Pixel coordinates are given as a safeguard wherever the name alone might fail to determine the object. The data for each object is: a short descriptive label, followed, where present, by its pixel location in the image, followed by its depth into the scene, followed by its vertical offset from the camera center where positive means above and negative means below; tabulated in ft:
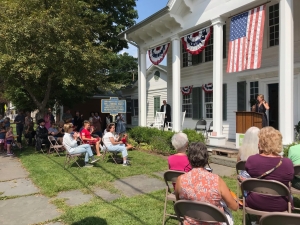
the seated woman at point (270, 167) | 9.82 -2.09
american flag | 25.40 +7.25
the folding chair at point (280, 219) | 6.56 -2.75
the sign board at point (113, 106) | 35.22 +0.94
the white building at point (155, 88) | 54.19 +5.25
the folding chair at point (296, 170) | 11.98 -2.67
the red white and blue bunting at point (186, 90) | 44.59 +3.87
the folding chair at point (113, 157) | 27.23 -4.75
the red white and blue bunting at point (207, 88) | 40.27 +3.81
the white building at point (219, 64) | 23.38 +6.24
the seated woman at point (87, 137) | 30.19 -2.76
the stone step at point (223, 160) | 25.58 -4.86
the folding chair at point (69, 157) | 25.16 -4.26
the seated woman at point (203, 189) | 8.35 -2.46
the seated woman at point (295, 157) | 12.92 -2.24
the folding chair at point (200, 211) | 7.58 -2.95
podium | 26.07 -0.84
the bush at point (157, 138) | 30.81 -3.39
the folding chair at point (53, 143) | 31.80 -3.89
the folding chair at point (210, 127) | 38.73 -2.19
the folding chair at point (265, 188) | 9.40 -2.81
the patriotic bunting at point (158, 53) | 39.29 +9.10
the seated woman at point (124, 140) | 30.64 -3.15
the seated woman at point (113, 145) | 26.09 -3.19
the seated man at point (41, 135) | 34.60 -2.84
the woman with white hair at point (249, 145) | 13.42 -1.73
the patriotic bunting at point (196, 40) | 32.20 +9.17
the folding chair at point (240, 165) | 13.52 -2.74
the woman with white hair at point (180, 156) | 12.84 -2.17
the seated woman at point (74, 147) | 25.09 -3.27
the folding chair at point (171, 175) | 11.71 -2.84
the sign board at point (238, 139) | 27.91 -2.87
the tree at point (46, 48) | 29.45 +7.77
